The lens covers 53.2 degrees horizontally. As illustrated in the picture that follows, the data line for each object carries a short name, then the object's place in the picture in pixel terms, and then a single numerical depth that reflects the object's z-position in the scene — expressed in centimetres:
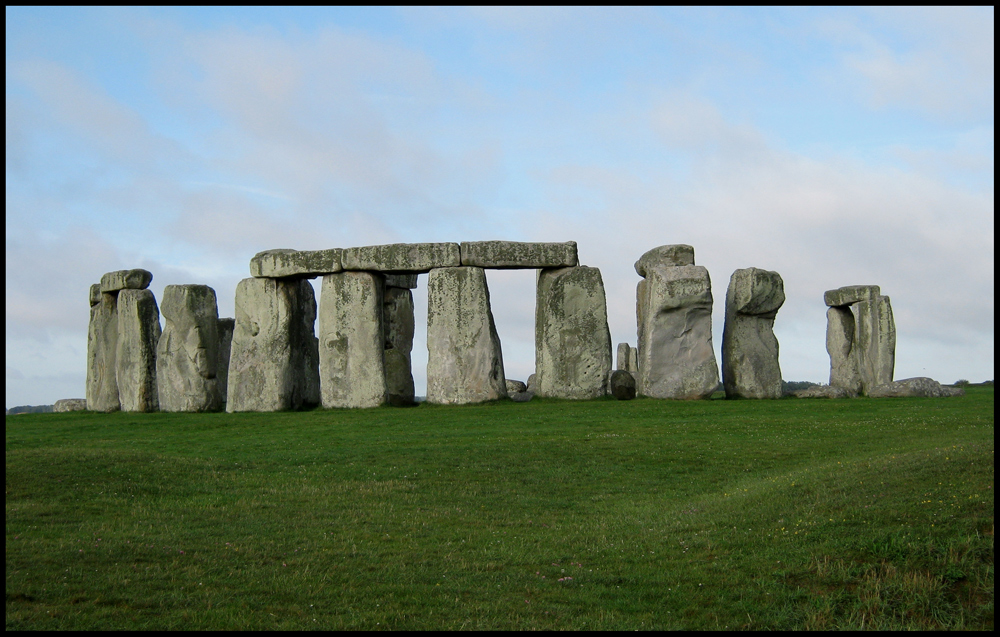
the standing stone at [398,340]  2959
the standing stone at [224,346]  3247
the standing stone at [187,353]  2744
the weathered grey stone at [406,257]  2553
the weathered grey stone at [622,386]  2573
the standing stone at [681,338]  2478
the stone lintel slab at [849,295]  3015
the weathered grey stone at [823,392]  2555
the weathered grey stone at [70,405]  3234
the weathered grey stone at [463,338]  2500
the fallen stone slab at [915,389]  2630
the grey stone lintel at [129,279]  2894
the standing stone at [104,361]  3019
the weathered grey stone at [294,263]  2603
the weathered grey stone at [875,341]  2950
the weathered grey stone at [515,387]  3312
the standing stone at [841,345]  3144
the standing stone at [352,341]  2569
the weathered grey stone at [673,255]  2602
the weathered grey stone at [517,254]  2541
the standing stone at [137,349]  2855
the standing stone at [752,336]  2577
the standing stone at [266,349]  2642
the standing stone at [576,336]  2528
